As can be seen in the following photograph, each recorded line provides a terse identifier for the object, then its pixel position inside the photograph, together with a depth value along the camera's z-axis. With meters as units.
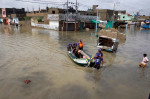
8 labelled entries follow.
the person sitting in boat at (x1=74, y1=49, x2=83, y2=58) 10.90
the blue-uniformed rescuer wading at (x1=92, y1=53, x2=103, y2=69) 8.75
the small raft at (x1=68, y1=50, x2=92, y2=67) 9.52
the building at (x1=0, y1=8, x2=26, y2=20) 55.06
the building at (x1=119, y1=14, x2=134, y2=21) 68.82
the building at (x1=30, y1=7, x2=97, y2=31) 30.64
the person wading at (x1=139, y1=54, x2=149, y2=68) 9.54
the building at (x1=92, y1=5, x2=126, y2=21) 45.22
